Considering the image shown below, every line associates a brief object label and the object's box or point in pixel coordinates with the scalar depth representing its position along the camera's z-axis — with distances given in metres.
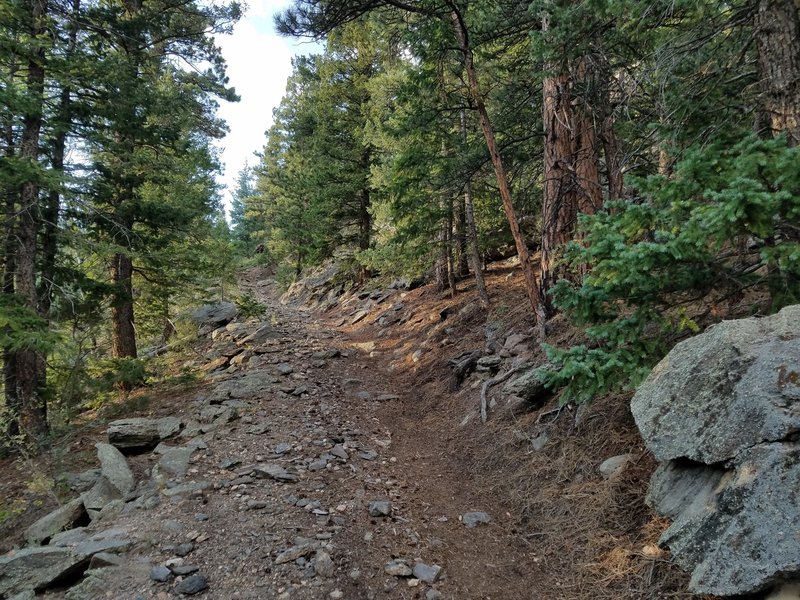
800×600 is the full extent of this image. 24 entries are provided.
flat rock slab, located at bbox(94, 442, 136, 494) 5.70
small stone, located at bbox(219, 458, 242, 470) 5.98
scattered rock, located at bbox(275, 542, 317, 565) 4.01
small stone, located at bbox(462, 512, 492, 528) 4.83
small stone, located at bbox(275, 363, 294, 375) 10.05
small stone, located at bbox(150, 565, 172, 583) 3.76
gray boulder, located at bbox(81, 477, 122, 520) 5.36
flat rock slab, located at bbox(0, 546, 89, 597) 3.90
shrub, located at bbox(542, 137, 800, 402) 2.93
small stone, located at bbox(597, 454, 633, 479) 4.38
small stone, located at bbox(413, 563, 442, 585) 3.92
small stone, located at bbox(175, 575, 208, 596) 3.64
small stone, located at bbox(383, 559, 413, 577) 3.96
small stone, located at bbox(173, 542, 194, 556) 4.11
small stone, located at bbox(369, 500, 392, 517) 4.88
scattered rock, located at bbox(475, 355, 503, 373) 8.14
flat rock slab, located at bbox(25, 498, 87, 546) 5.16
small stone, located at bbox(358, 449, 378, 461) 6.45
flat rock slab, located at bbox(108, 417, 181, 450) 6.98
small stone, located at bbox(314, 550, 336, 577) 3.87
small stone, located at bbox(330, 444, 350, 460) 6.36
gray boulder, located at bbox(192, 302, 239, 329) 16.61
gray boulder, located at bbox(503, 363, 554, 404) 6.33
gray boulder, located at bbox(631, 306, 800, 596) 2.48
